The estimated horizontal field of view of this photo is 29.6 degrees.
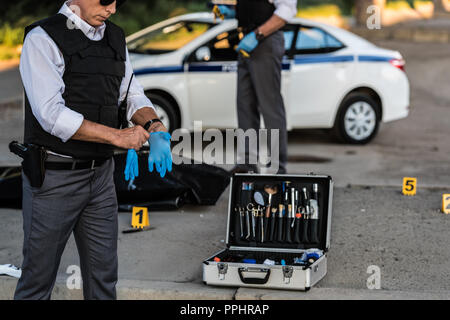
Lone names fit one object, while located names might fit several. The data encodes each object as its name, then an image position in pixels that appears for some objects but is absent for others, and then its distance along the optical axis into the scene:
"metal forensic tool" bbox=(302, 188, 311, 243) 5.35
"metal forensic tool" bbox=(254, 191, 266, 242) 5.44
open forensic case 5.09
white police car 9.29
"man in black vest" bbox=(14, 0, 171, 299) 3.65
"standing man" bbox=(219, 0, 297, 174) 7.04
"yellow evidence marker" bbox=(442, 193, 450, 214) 6.52
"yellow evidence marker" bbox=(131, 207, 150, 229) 6.12
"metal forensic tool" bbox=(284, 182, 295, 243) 5.39
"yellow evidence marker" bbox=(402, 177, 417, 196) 7.11
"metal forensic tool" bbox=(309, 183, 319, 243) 5.35
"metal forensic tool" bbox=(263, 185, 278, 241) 5.41
